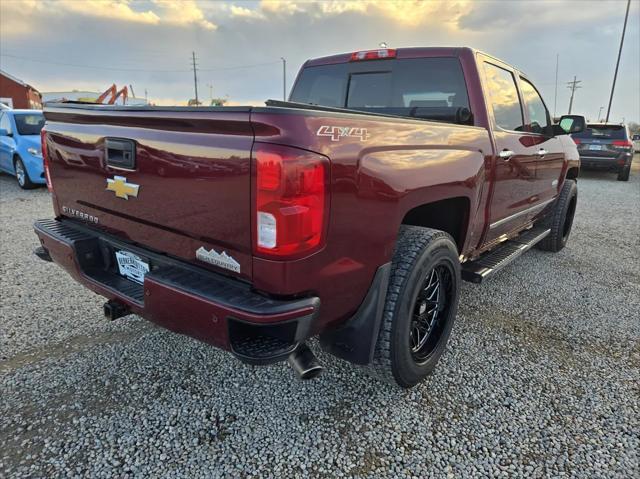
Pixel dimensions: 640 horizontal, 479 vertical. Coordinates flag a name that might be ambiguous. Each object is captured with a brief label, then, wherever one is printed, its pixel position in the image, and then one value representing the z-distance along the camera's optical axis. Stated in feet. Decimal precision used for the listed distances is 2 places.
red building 131.54
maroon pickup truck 5.52
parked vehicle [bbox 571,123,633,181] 41.04
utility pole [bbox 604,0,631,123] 84.33
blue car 27.27
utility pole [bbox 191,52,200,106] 204.36
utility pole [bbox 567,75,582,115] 190.29
